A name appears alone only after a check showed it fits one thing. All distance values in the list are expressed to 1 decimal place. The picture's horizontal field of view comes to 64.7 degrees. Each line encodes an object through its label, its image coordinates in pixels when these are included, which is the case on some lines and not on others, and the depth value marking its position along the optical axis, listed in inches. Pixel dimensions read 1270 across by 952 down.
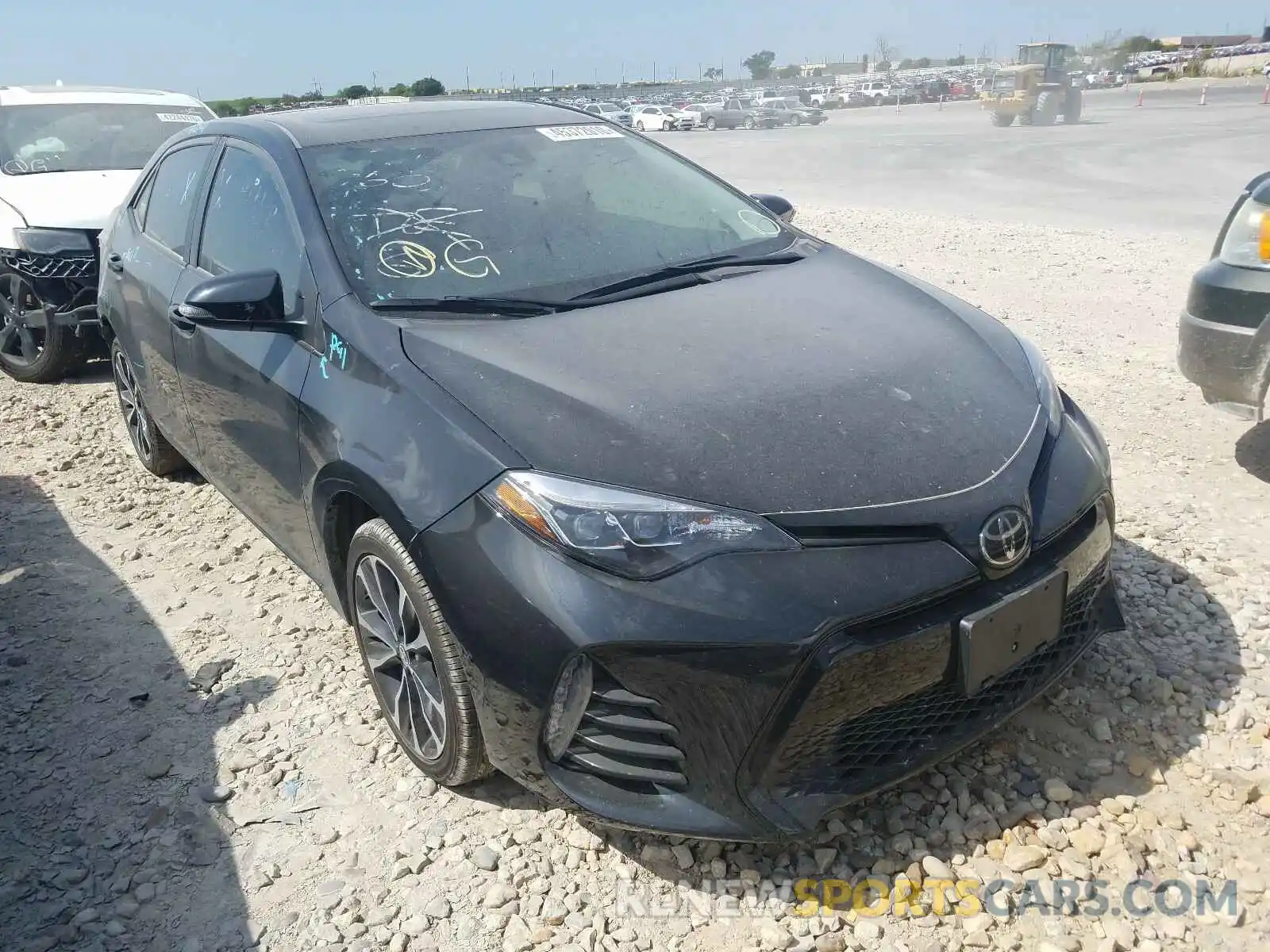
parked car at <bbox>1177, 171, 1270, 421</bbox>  145.3
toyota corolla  81.9
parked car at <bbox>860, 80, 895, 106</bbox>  2154.3
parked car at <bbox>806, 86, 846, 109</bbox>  2098.9
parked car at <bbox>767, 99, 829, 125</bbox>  1582.2
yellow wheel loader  1180.5
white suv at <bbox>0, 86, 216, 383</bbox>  247.9
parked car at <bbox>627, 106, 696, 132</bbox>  1696.6
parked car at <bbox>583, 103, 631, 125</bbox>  1582.7
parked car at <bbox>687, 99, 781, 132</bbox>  1637.6
